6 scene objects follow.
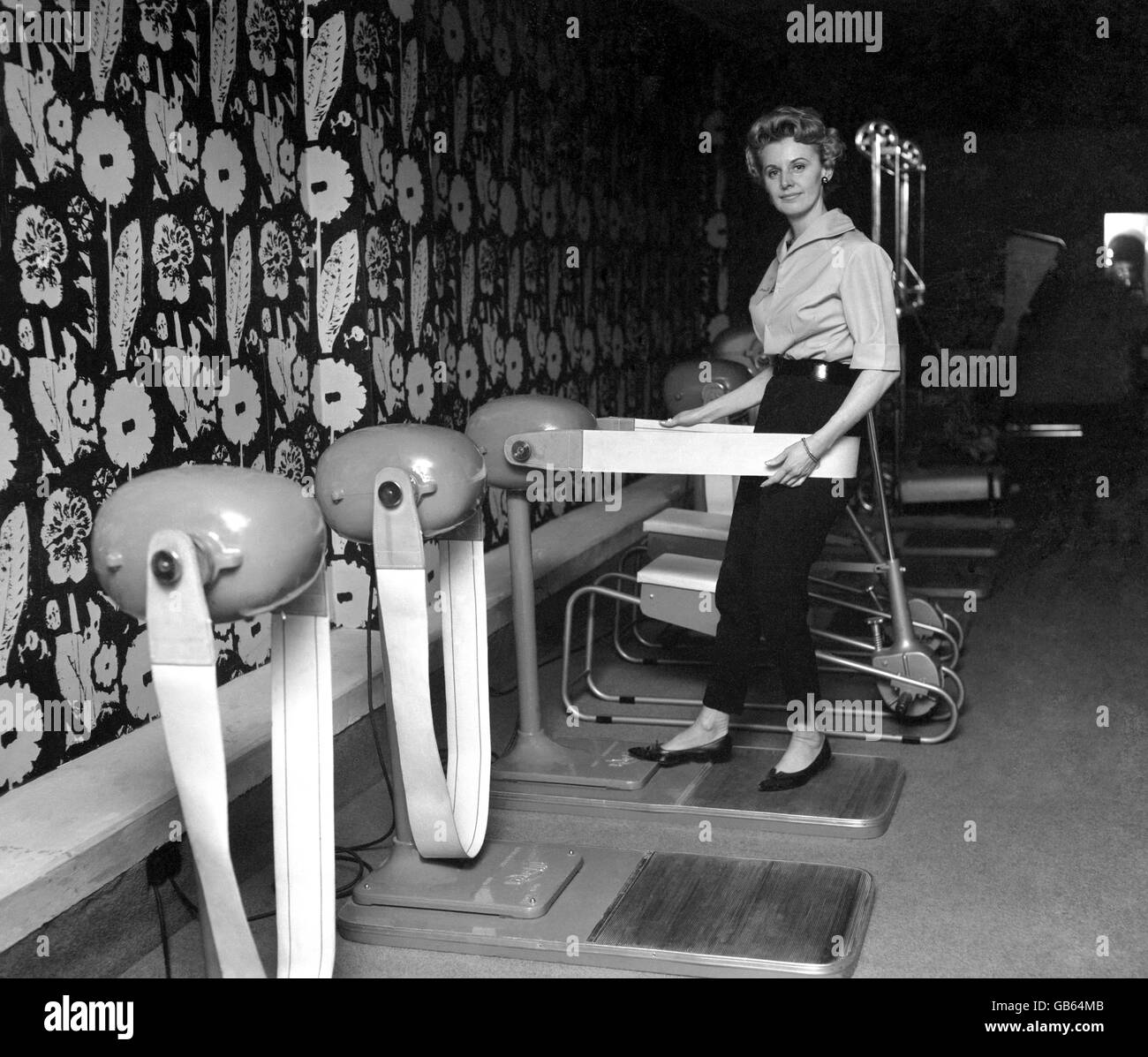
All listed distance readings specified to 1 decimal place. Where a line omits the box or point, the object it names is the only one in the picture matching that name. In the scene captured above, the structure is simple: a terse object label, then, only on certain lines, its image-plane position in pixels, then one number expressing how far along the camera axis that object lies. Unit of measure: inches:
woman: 116.7
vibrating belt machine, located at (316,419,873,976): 90.9
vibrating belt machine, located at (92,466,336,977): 66.9
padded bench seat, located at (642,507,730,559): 177.9
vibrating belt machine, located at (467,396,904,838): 119.4
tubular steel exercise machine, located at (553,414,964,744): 146.6
